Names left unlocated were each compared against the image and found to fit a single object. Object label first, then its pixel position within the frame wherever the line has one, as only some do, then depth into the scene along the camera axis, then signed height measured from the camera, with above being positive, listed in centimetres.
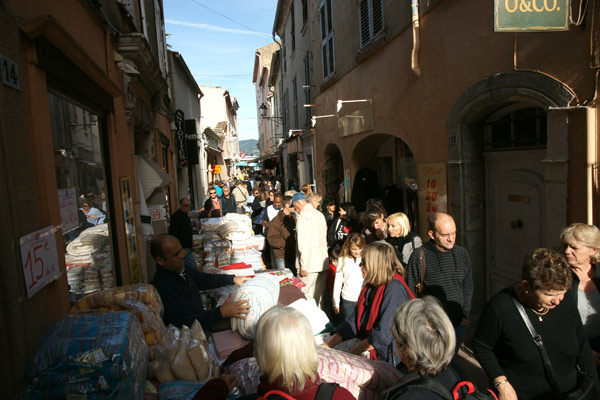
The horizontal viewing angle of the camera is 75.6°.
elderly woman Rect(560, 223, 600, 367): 276 -84
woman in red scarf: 275 -103
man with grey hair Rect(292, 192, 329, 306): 561 -105
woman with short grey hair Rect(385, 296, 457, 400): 185 -88
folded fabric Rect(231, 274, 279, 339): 273 -89
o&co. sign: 337 +128
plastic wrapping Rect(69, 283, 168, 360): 236 -75
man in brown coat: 682 -109
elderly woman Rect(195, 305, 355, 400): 171 -82
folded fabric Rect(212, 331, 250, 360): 262 -114
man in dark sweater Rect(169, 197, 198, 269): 659 -82
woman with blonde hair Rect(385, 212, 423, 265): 459 -82
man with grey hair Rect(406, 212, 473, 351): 343 -97
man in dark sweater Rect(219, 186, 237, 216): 1042 -68
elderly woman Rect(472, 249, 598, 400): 230 -110
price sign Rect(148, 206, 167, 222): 756 -61
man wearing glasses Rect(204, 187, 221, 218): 950 -65
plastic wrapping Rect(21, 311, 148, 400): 179 -84
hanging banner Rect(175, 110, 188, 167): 1339 +147
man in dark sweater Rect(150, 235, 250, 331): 277 -88
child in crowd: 462 -128
